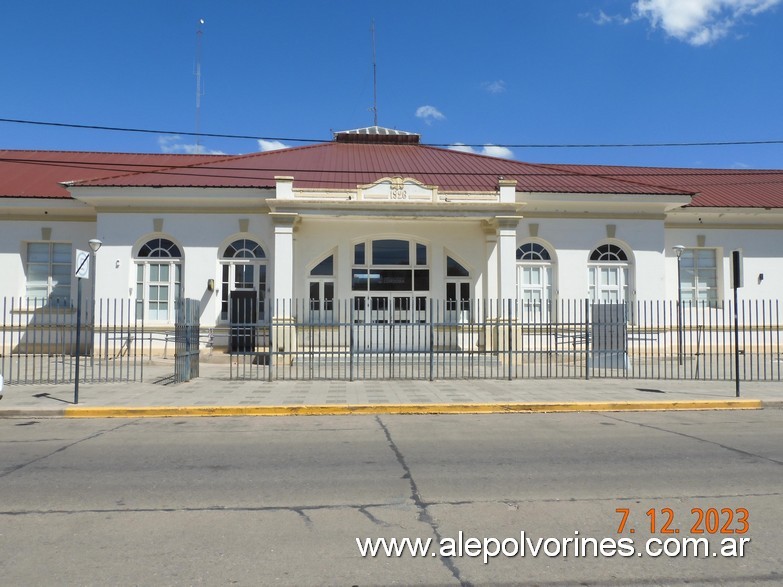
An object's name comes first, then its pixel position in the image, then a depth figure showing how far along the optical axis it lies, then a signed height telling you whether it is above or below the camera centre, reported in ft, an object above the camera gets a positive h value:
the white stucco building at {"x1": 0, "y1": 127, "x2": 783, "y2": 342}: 68.64 +8.57
